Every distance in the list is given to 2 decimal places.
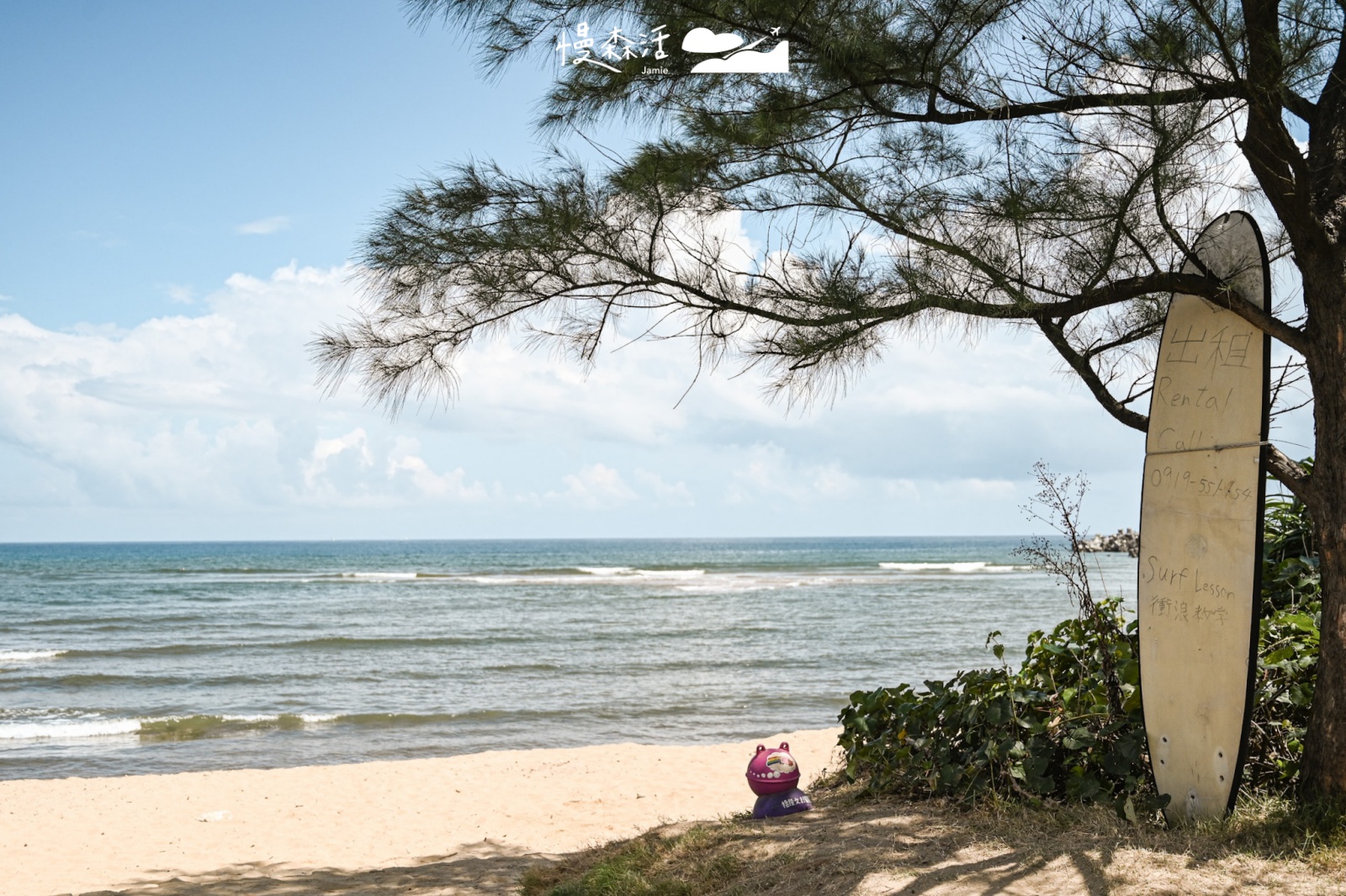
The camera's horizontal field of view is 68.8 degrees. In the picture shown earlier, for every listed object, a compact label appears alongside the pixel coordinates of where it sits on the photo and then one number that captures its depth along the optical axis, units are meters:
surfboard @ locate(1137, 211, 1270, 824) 3.48
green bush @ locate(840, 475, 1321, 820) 3.75
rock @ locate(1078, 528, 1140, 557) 47.97
